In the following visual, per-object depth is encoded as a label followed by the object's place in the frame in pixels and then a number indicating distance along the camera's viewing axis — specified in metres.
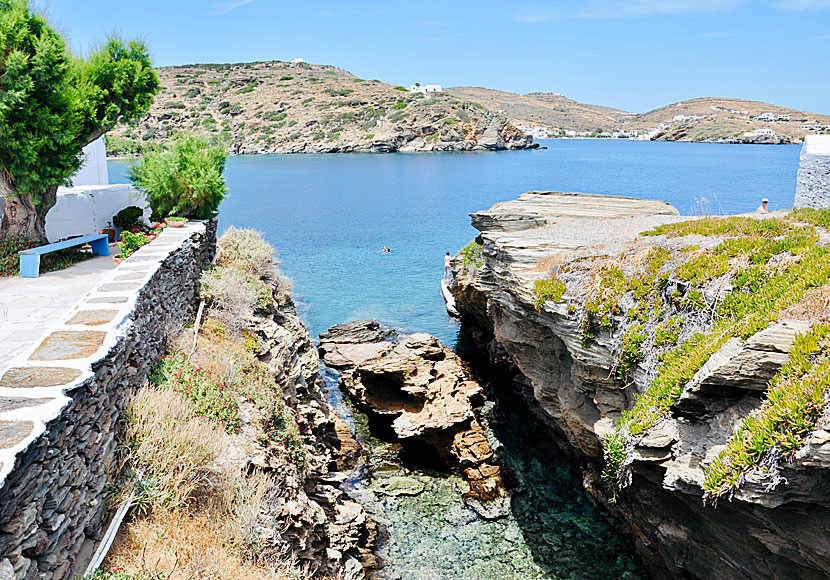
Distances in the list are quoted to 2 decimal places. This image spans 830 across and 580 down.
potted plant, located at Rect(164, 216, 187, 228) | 15.11
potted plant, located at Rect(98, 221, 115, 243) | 17.17
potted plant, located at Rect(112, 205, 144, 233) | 17.03
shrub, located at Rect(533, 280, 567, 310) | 12.05
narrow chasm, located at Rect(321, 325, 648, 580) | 12.09
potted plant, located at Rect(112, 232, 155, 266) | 14.05
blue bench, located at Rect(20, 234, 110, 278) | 13.36
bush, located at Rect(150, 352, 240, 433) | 9.28
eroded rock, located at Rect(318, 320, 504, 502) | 15.41
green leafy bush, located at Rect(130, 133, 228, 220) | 16.14
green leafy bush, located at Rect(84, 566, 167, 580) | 5.64
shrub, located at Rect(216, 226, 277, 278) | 18.66
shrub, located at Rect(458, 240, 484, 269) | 23.20
